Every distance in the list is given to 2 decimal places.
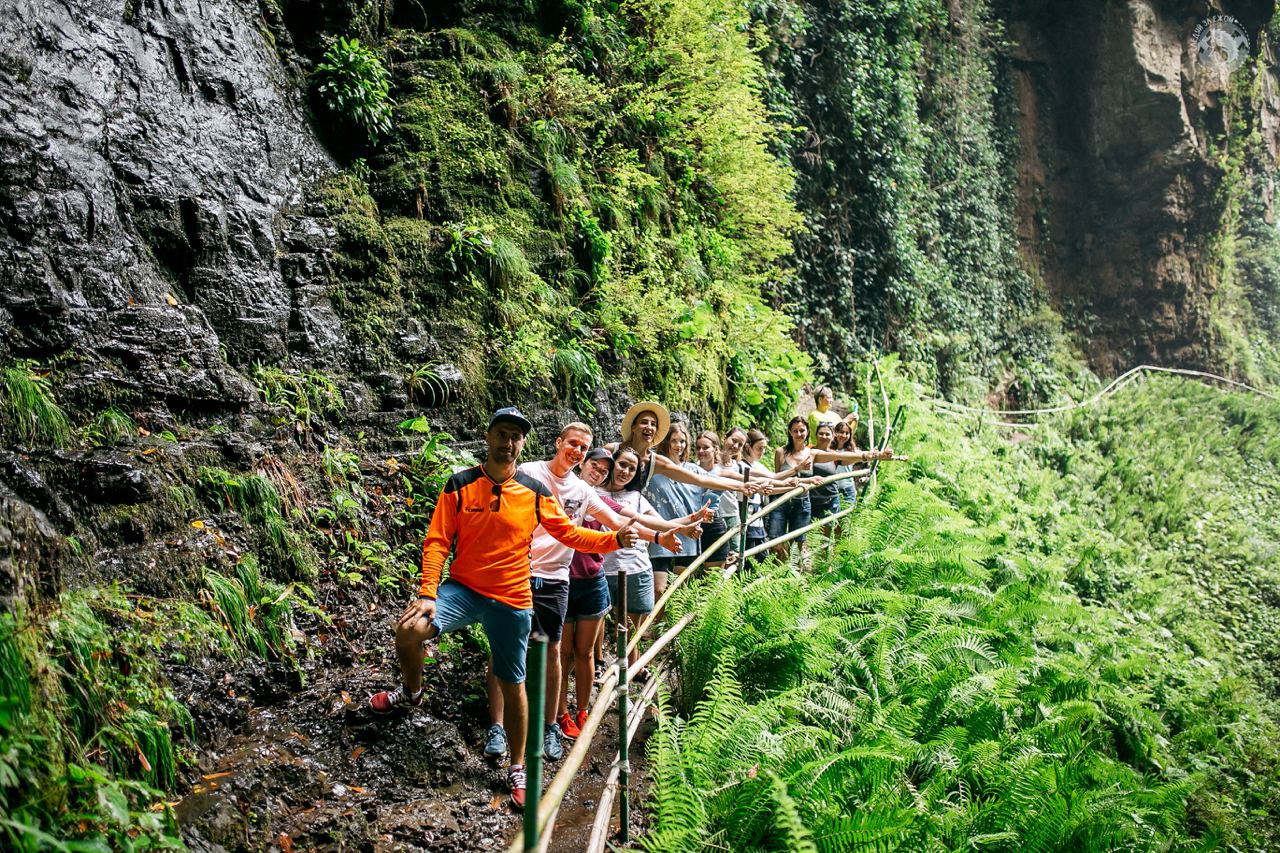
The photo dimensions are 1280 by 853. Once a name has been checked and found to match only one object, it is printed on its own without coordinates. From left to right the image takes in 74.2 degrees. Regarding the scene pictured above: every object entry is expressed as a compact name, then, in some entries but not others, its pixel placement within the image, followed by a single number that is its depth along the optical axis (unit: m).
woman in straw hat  5.76
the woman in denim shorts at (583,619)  5.27
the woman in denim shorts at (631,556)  5.58
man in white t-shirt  4.91
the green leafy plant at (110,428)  4.79
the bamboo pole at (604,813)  3.31
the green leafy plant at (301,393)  6.08
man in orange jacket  4.41
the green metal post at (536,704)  2.58
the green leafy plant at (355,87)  7.94
